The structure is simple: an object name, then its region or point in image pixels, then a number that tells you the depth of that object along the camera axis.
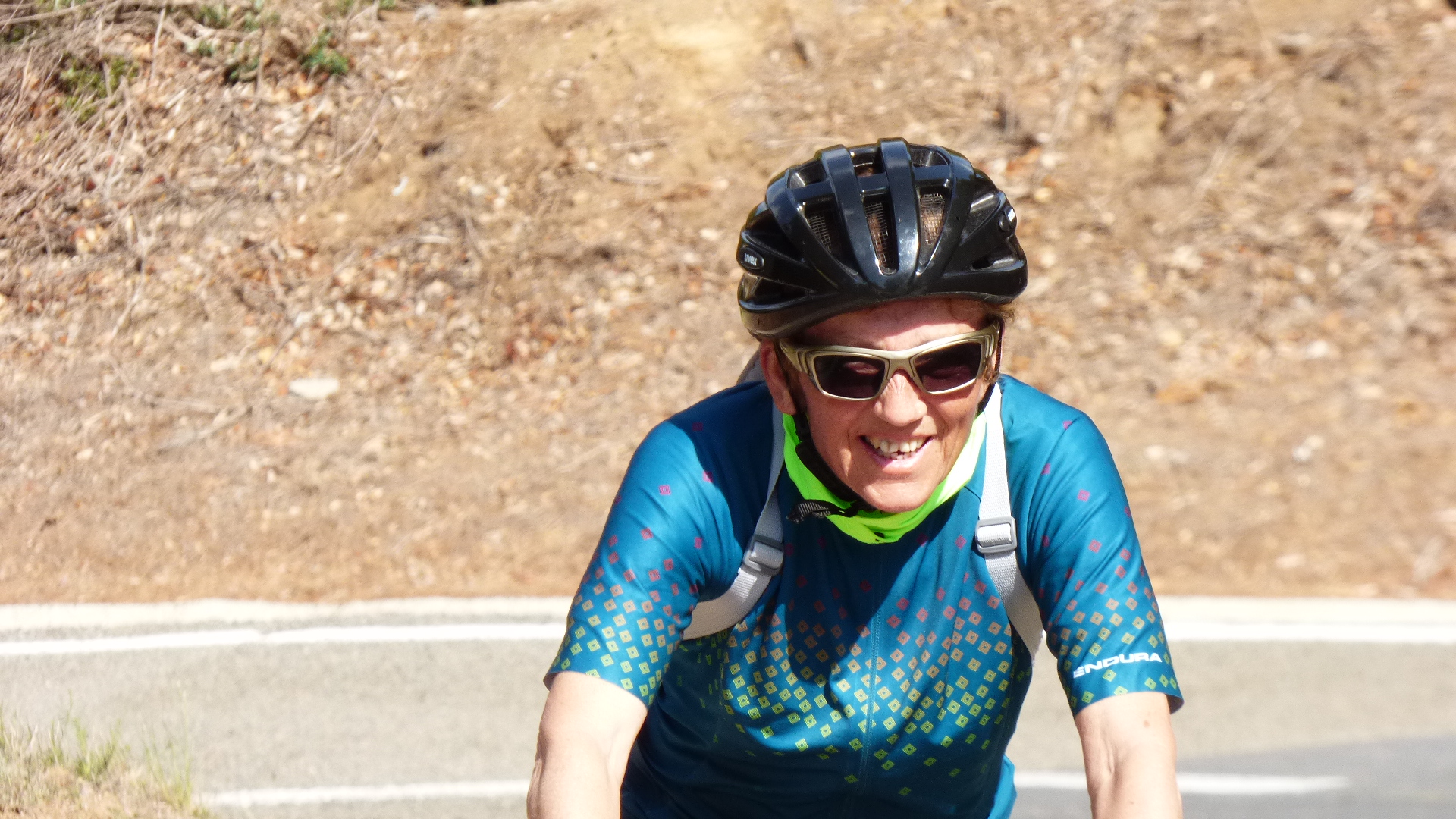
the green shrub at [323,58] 12.38
